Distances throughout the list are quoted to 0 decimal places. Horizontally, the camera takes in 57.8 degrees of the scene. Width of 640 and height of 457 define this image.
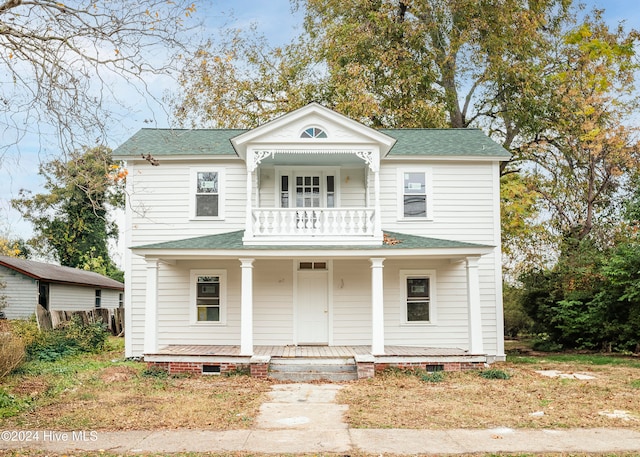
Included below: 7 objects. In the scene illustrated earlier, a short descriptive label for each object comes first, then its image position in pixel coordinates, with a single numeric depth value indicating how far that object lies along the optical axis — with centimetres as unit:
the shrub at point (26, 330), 1580
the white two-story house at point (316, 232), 1480
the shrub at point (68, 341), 1627
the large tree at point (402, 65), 2402
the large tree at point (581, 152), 2145
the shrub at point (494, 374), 1298
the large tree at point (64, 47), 746
